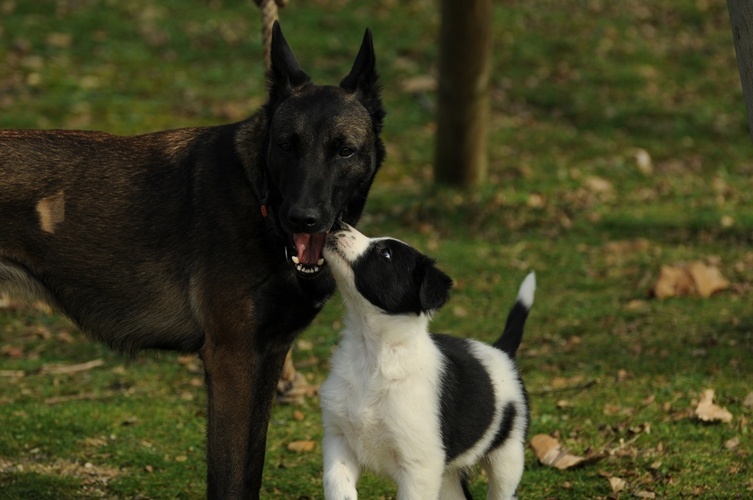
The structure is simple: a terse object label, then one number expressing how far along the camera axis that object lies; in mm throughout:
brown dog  9914
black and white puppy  9117
